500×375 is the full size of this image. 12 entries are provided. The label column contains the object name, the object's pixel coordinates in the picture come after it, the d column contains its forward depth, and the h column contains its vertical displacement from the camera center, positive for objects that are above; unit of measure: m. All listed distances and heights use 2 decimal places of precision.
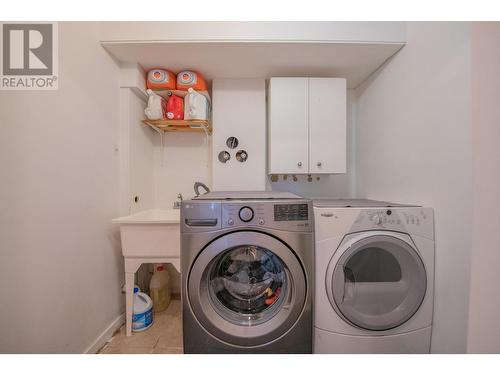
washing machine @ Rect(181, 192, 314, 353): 0.96 -0.39
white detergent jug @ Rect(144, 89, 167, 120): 1.50 +0.61
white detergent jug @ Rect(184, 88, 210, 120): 1.51 +0.63
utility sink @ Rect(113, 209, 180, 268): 1.26 -0.34
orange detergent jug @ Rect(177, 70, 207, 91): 1.53 +0.83
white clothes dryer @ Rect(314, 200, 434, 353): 1.03 -0.54
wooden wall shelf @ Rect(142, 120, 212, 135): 1.56 +0.52
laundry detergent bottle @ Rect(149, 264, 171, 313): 1.61 -0.86
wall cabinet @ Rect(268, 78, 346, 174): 1.57 +0.54
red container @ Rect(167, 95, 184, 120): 1.56 +0.62
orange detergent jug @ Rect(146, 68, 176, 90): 1.51 +0.83
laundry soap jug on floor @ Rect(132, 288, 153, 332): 1.37 -0.88
